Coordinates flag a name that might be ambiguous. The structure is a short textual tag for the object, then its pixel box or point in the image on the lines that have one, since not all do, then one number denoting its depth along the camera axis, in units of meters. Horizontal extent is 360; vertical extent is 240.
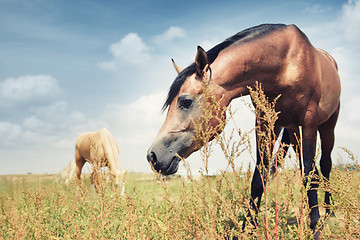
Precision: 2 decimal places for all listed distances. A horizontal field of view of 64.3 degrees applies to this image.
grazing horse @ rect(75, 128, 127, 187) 8.29
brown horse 2.81
